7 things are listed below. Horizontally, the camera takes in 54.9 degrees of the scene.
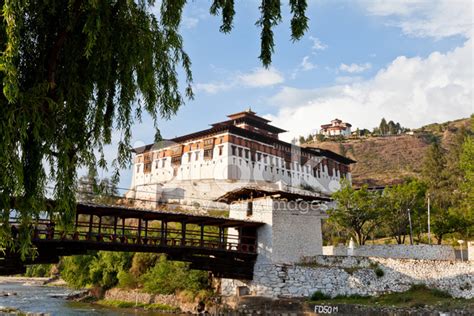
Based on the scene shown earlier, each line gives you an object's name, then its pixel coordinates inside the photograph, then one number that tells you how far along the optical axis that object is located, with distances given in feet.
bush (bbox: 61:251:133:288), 123.34
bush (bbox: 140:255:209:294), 99.91
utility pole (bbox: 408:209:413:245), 111.34
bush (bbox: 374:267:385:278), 85.30
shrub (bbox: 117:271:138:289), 117.91
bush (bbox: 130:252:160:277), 119.76
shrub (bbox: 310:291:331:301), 81.76
